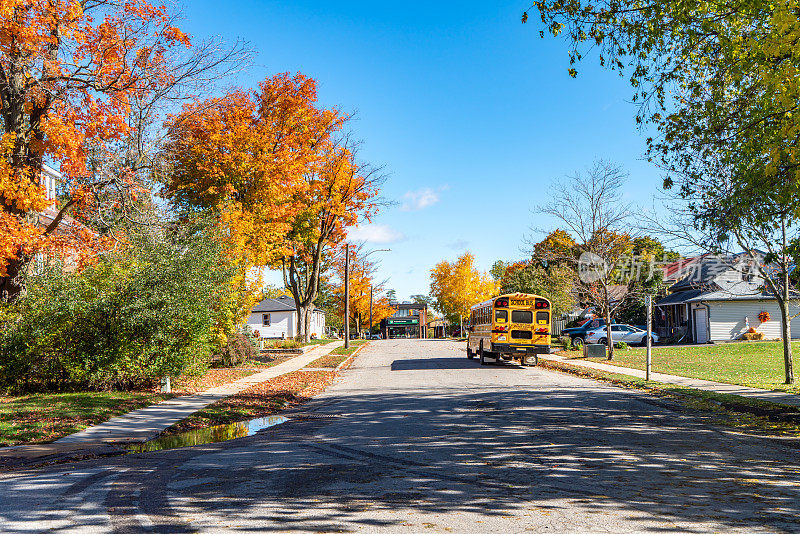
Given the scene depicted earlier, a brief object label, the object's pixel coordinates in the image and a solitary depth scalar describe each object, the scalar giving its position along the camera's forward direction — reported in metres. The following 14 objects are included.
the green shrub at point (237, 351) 23.81
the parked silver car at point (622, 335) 37.50
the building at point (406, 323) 119.25
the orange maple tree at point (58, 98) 14.55
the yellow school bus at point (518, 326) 25.95
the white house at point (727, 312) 36.59
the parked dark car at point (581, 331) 39.38
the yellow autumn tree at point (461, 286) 71.19
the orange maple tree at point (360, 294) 52.47
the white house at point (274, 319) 68.75
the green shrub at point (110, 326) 13.81
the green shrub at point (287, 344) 39.47
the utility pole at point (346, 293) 40.25
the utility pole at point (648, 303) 17.22
